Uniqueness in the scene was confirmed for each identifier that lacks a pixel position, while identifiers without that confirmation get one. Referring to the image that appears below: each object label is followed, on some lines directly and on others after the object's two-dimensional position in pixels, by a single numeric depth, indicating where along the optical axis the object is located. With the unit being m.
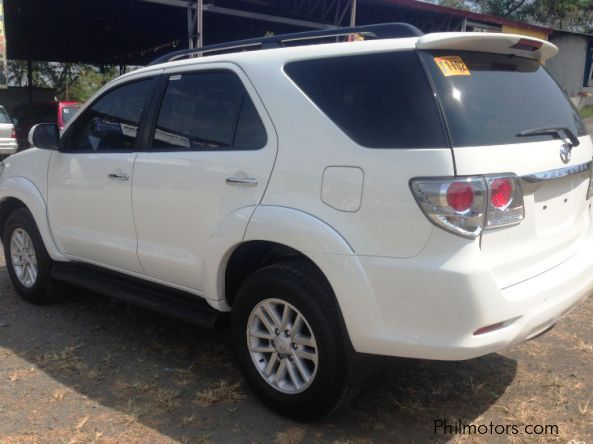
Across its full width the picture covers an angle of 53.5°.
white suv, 2.45
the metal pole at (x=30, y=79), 28.10
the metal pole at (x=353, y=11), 17.77
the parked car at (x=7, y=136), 15.15
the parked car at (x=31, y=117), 21.19
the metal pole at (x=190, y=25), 16.95
